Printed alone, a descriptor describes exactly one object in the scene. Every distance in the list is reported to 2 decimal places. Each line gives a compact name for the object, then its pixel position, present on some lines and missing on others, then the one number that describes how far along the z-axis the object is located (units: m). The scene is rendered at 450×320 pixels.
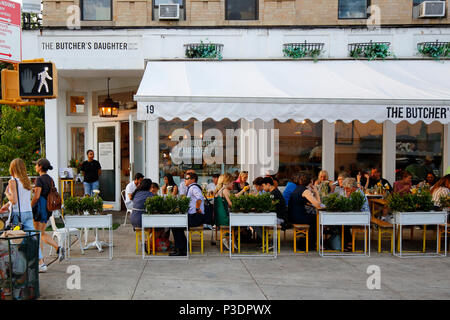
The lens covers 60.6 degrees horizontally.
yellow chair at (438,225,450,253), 6.90
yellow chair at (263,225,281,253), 6.73
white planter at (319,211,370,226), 6.54
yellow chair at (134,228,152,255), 6.78
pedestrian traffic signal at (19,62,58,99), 6.39
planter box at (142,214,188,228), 6.40
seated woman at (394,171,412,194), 8.08
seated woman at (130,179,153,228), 6.71
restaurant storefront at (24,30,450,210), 7.90
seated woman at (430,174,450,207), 7.15
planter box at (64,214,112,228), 6.45
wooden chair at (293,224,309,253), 6.87
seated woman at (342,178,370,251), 6.83
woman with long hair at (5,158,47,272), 5.59
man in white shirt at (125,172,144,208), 7.95
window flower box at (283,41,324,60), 9.39
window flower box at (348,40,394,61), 9.36
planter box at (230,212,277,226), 6.52
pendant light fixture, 10.52
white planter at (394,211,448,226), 6.62
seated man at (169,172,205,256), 6.71
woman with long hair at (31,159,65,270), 6.09
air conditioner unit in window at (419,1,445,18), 9.50
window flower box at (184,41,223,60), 9.41
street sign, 6.48
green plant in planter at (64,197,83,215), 6.49
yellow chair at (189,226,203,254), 6.84
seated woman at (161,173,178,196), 7.99
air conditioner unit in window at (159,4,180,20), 9.54
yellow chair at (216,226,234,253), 6.94
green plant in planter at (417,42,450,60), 9.38
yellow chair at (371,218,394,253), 6.89
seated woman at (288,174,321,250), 6.95
